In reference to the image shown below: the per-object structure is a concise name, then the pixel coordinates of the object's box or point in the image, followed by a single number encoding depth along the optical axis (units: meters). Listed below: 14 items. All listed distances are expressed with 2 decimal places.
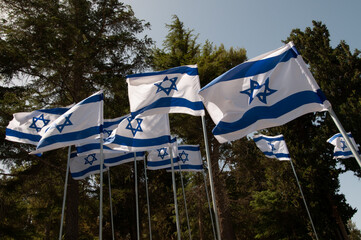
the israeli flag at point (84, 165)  10.43
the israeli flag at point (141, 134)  7.66
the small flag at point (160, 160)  11.07
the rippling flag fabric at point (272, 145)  12.05
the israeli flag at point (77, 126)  6.59
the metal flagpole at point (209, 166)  4.46
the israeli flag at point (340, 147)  12.29
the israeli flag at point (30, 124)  8.49
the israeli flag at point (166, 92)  6.10
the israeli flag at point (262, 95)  4.48
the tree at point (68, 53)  10.34
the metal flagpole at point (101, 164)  5.12
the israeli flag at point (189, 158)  11.43
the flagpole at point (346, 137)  3.52
